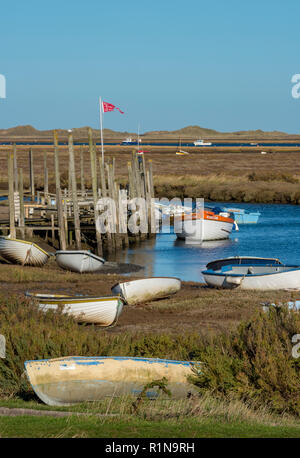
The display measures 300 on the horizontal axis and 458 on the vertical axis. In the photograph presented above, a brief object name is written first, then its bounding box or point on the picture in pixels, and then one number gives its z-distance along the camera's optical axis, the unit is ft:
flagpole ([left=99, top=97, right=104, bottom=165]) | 128.16
